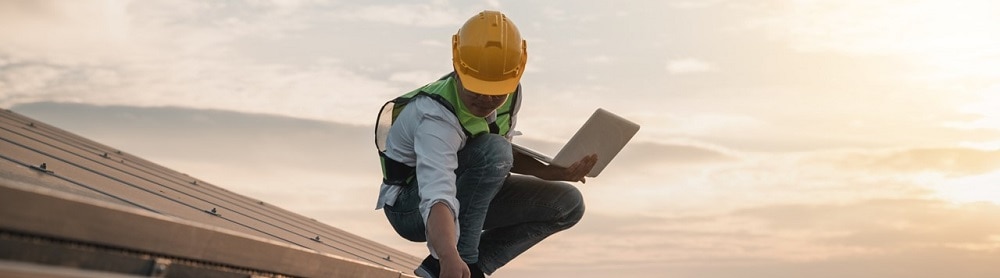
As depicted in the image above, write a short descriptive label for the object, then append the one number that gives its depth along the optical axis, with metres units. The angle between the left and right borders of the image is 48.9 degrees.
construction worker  4.35
